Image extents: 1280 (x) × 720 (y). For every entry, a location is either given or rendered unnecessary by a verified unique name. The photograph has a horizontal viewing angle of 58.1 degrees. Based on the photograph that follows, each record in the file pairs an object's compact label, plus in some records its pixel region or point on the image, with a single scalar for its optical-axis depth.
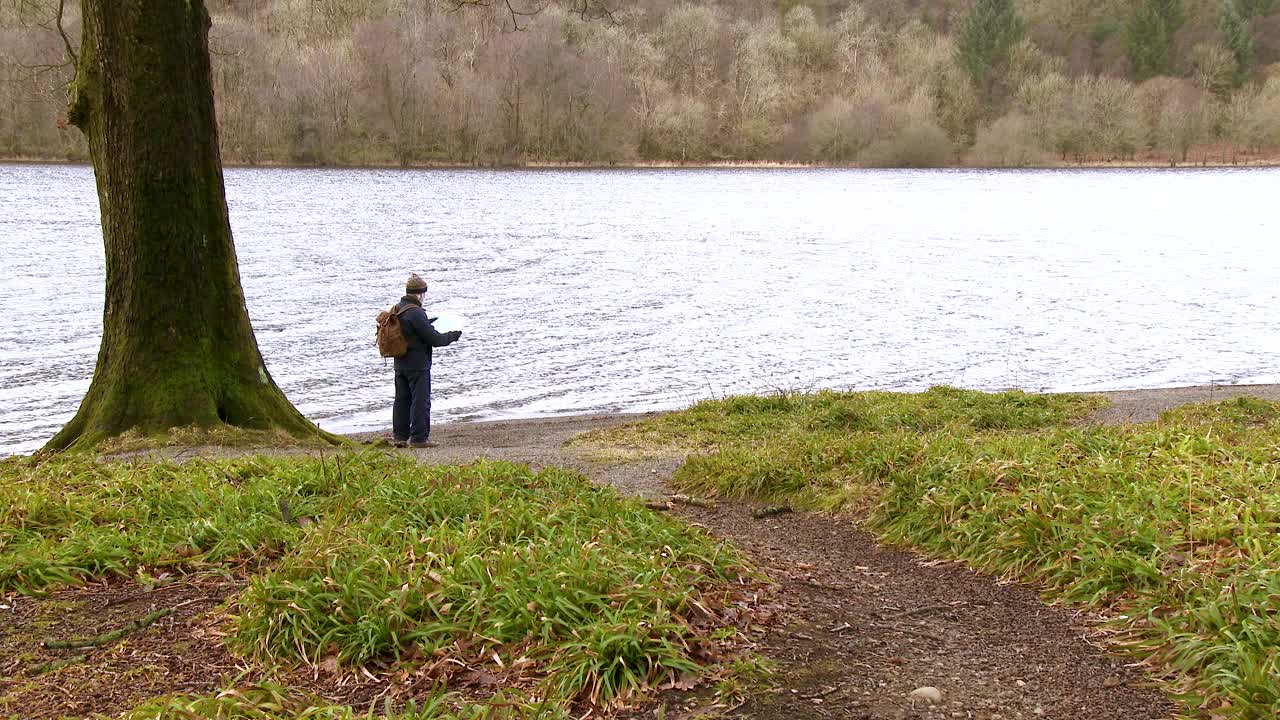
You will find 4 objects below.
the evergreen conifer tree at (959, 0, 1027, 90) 142.38
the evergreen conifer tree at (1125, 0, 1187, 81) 148.12
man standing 12.64
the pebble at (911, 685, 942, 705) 4.47
